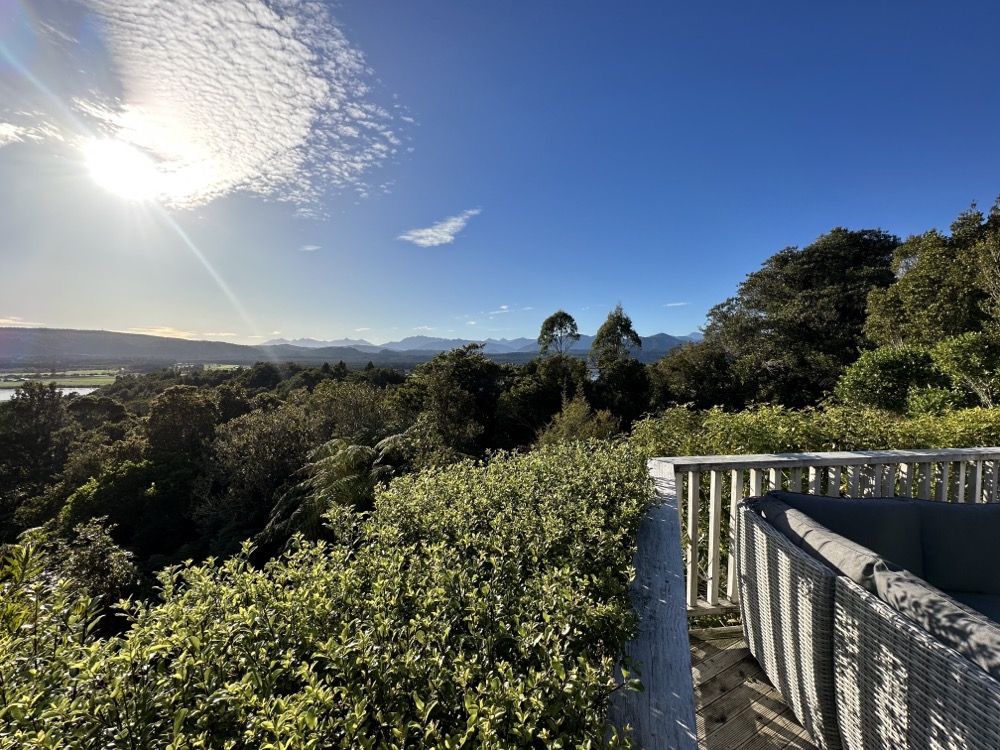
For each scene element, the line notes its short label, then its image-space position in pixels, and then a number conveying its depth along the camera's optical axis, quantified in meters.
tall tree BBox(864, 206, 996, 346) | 9.21
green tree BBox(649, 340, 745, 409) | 18.58
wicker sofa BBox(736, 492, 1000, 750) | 1.01
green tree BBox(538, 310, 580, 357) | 23.72
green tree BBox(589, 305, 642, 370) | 22.33
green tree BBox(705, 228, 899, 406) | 17.19
